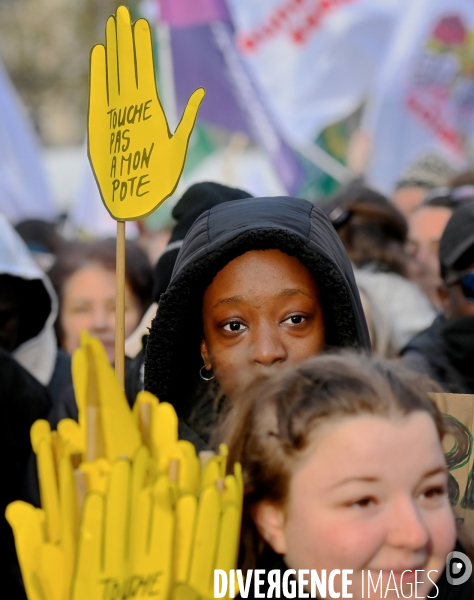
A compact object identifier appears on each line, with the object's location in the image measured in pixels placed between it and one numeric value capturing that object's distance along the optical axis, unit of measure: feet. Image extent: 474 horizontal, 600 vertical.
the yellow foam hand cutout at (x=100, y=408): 9.67
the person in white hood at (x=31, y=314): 23.27
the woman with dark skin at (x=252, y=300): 12.76
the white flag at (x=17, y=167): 47.96
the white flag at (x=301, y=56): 48.16
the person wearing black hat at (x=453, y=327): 19.48
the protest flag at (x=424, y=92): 48.93
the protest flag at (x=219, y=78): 46.57
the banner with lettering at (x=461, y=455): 11.51
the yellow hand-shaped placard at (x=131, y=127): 11.68
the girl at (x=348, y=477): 8.96
